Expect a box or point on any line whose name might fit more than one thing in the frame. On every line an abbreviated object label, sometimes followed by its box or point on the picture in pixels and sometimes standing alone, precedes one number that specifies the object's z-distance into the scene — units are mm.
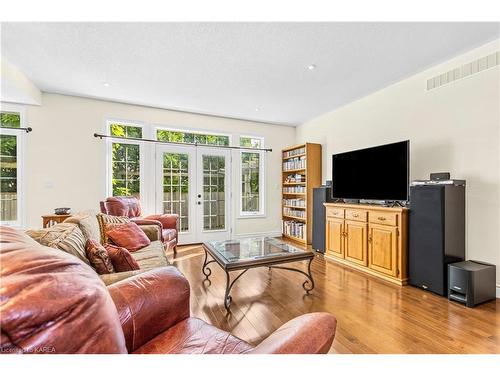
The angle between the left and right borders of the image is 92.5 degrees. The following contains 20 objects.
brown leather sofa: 503
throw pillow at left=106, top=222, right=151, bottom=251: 2455
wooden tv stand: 2723
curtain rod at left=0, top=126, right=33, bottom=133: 3460
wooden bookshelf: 4660
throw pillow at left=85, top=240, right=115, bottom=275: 1520
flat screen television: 2869
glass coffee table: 2207
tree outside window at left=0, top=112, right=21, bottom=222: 3510
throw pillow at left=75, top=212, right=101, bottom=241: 1852
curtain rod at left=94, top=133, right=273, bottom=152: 3943
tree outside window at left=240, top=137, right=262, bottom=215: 5203
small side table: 3311
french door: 4492
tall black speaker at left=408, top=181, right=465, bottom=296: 2408
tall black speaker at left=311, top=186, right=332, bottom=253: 4020
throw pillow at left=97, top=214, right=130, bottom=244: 2381
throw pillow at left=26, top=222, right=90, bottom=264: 1327
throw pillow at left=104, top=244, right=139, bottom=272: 1629
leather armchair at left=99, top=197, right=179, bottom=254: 3389
